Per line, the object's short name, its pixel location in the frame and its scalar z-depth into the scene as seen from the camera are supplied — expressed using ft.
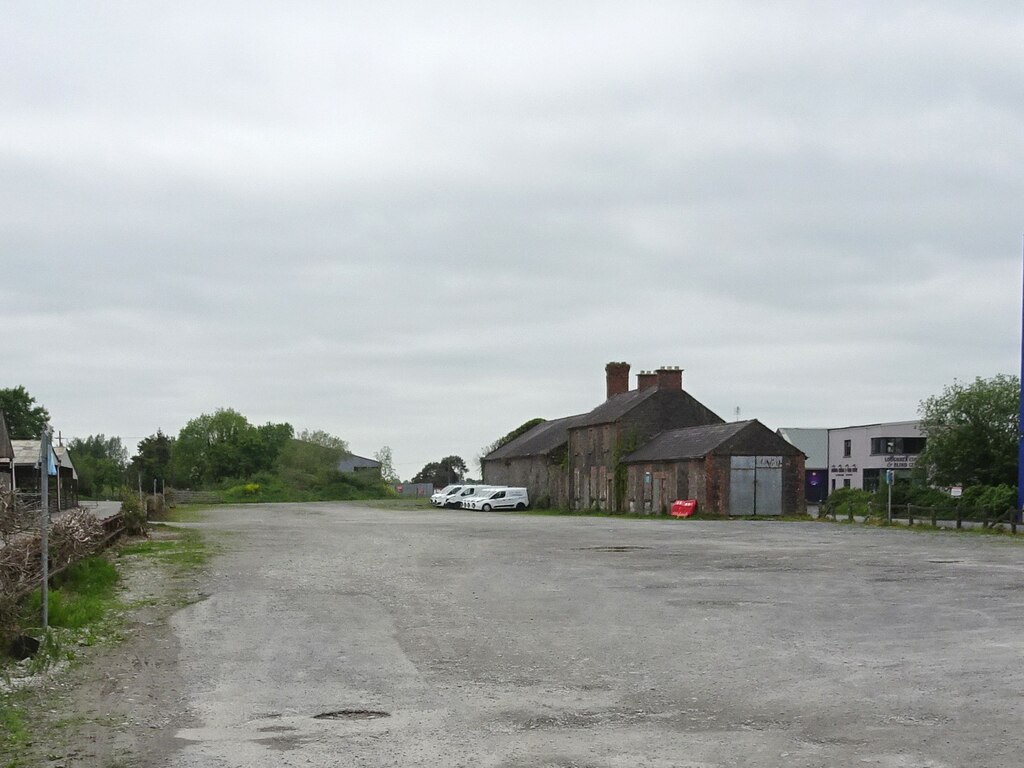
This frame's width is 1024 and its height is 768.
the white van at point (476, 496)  245.04
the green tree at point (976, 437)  173.47
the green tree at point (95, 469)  325.21
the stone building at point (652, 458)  187.01
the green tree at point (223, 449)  399.65
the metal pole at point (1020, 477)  132.87
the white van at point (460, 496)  253.85
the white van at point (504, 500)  243.40
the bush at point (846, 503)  167.06
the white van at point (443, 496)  261.24
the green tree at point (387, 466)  515.91
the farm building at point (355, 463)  543.92
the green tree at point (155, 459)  385.09
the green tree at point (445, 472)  430.16
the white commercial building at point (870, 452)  272.51
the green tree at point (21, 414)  346.33
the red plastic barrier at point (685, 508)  185.78
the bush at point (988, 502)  131.72
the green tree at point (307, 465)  342.85
